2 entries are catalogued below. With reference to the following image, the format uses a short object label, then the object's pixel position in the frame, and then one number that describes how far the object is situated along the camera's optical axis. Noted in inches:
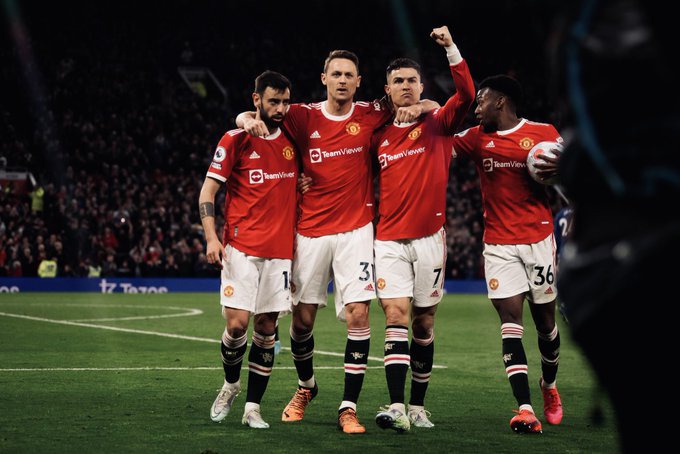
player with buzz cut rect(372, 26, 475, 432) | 533.0
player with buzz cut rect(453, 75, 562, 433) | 546.0
